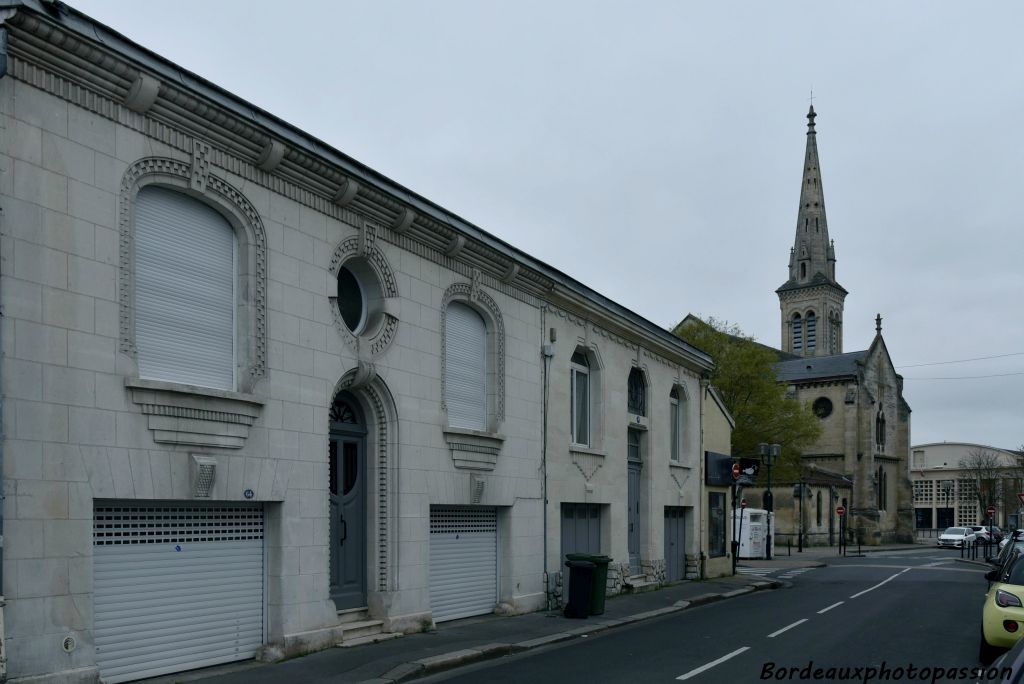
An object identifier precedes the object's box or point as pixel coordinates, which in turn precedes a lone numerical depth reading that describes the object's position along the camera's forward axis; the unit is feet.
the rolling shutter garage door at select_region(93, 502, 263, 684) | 33.19
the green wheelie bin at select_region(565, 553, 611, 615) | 58.90
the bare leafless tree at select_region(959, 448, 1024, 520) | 263.90
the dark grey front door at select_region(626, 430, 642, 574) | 78.79
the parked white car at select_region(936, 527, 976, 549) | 204.64
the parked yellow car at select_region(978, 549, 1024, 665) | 37.42
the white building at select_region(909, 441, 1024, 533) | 277.85
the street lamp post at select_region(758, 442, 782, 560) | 117.08
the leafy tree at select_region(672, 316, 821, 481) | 171.01
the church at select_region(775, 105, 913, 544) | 239.71
